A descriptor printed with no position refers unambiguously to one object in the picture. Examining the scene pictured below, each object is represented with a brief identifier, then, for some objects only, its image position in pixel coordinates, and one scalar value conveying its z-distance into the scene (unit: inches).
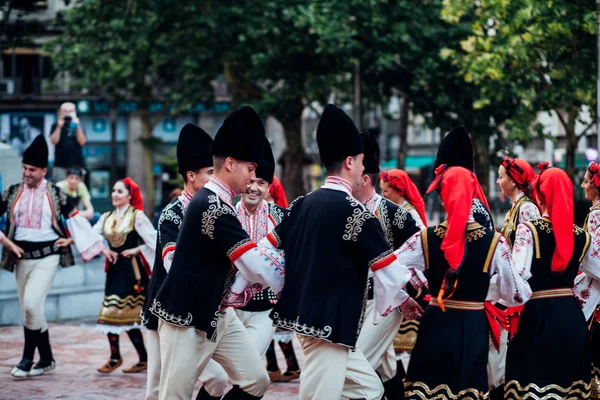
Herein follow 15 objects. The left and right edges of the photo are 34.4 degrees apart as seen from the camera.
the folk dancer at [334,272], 214.5
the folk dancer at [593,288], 283.1
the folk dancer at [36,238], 372.5
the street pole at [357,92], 893.2
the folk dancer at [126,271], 387.5
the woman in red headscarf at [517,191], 306.0
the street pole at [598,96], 475.9
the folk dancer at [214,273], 216.1
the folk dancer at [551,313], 250.1
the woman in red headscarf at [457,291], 229.1
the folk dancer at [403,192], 331.0
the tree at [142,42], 937.5
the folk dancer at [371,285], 279.9
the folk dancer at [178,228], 251.8
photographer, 572.4
